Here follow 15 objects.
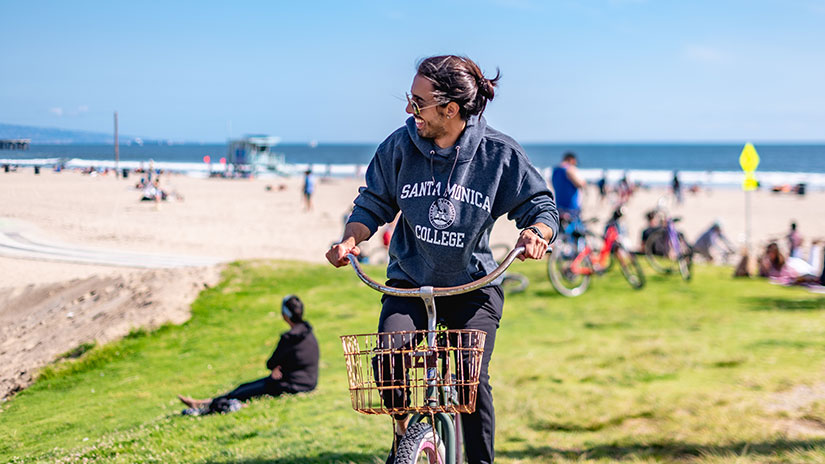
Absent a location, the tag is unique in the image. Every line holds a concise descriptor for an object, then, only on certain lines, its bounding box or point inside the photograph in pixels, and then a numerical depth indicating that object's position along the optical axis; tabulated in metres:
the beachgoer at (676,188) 40.19
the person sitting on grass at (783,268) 13.80
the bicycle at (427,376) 2.65
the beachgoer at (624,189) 40.31
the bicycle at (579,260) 11.92
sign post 18.90
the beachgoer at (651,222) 15.38
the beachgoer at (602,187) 40.78
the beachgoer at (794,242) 15.89
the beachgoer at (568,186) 12.06
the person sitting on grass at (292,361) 6.46
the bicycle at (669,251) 13.15
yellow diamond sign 18.97
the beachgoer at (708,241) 17.81
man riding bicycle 3.07
